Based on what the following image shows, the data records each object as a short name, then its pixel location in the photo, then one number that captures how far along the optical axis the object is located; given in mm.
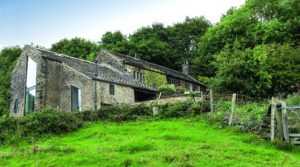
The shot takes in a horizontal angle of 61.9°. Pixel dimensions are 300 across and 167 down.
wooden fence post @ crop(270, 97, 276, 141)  14028
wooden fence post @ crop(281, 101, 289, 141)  13941
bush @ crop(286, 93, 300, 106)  17080
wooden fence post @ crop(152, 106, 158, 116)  19727
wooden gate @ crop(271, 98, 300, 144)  13906
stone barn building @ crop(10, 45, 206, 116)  24183
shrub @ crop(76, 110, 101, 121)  19899
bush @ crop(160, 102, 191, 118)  19289
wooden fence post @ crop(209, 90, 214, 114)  18061
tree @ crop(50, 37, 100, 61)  41877
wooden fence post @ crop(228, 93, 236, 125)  16304
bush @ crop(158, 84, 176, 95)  28984
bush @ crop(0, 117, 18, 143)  17308
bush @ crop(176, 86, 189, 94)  31010
